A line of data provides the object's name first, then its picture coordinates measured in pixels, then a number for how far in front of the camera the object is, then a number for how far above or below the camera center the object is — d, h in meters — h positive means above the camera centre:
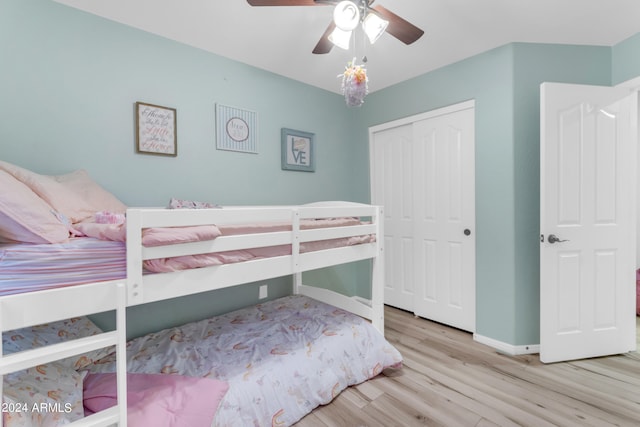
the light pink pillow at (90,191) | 1.70 +0.12
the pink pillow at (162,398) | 1.26 -0.83
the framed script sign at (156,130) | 2.08 +0.59
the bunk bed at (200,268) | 0.99 -0.27
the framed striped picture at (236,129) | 2.47 +0.70
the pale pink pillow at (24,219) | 0.99 -0.02
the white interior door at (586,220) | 2.14 -0.09
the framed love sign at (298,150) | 2.89 +0.60
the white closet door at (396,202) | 3.12 +0.08
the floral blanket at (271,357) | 1.48 -0.82
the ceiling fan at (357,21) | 1.43 +0.98
